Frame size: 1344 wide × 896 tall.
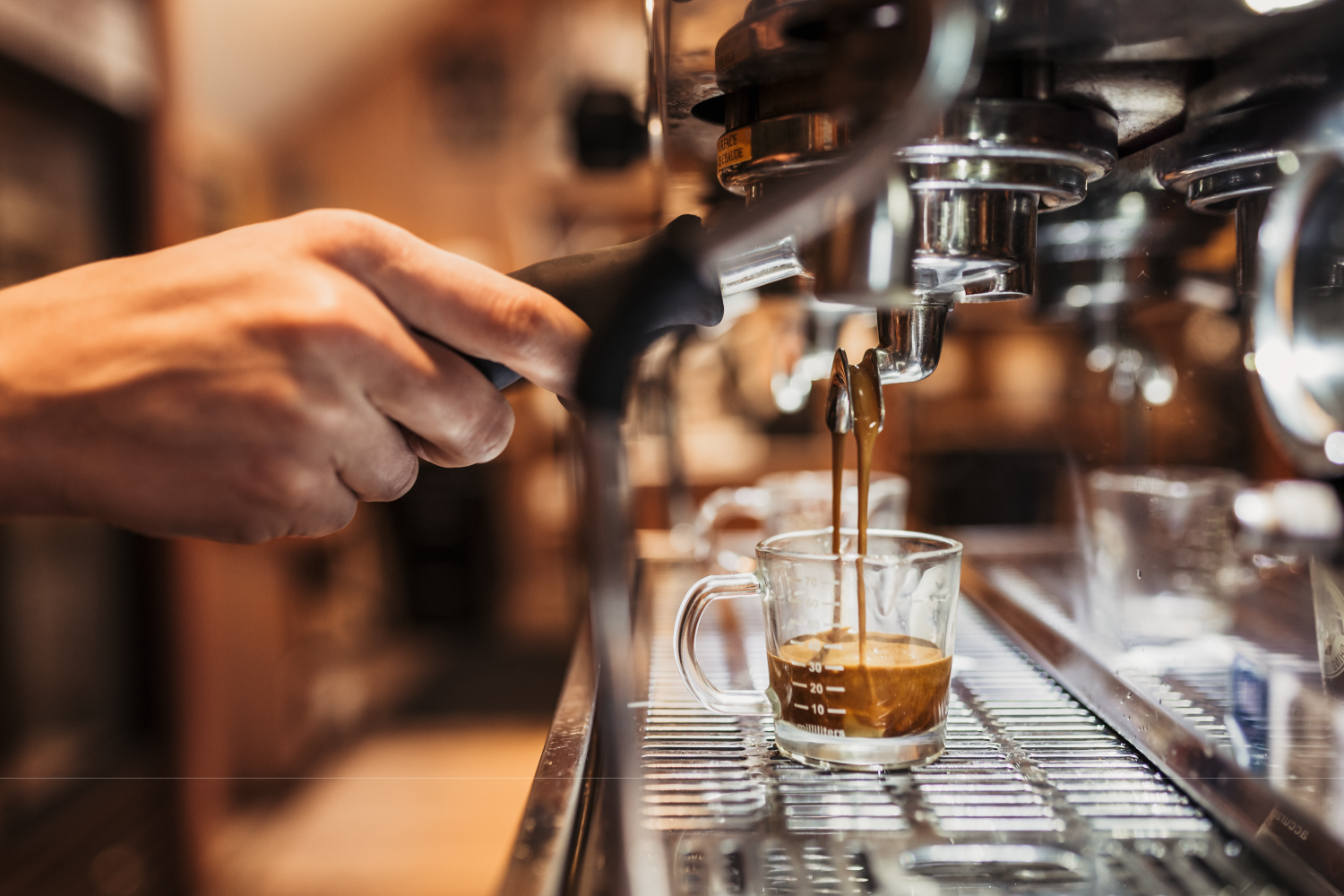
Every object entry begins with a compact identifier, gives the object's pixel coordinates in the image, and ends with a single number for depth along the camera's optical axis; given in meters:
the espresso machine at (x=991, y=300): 0.33
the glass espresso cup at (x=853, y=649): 0.48
